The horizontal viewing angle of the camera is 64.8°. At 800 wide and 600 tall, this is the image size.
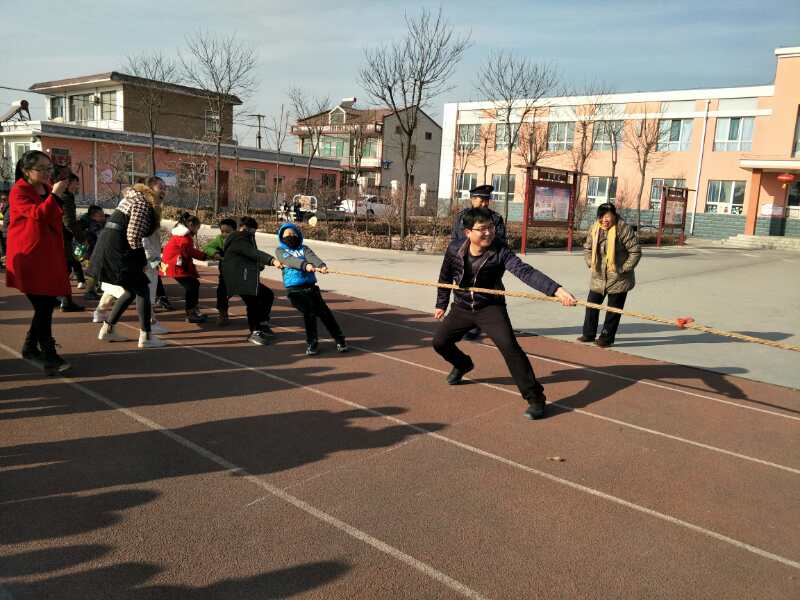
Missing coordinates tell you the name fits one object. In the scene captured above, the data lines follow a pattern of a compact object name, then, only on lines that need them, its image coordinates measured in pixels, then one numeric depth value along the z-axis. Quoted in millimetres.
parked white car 33812
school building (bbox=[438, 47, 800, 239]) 33031
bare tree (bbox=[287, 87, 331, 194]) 37703
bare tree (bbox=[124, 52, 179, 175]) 28578
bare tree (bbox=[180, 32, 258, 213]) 24562
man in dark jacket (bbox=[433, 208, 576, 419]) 5340
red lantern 31375
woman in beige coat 7848
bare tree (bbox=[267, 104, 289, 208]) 36500
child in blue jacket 6945
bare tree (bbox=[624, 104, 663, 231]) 37562
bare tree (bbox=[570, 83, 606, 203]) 40119
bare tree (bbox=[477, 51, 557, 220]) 27625
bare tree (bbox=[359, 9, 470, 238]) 19531
